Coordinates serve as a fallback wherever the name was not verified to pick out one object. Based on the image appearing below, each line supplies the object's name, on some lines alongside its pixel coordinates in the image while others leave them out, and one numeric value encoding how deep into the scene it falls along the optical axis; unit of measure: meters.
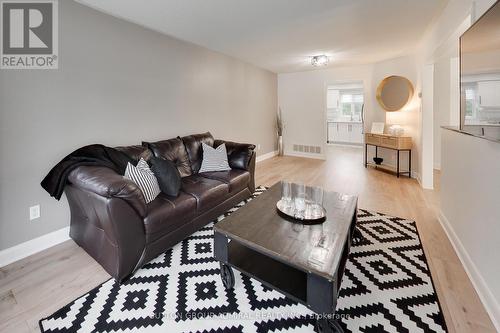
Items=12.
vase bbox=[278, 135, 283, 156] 6.69
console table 4.35
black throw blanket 2.04
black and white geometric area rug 1.38
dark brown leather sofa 1.68
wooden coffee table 1.21
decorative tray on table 1.72
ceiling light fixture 4.53
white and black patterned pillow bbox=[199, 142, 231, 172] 3.17
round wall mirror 4.46
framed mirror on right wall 1.43
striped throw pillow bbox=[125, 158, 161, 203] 2.10
